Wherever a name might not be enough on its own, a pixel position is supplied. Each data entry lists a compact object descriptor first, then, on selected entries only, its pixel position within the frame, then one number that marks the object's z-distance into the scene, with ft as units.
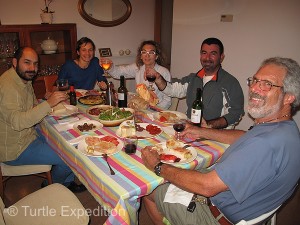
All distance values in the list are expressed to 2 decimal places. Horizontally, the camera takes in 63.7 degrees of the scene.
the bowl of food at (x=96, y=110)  7.27
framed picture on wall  15.58
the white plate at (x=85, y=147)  5.08
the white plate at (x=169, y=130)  6.29
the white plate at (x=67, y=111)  7.22
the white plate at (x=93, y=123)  6.42
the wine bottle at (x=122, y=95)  7.82
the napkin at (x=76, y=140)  5.62
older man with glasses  3.88
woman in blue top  10.34
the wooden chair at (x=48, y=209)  5.09
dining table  4.18
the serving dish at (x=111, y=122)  6.53
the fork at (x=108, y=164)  4.52
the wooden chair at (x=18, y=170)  6.75
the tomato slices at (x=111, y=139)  5.58
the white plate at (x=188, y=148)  4.94
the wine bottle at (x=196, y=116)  6.46
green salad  6.68
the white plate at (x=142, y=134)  5.98
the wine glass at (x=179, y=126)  5.78
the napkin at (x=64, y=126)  6.31
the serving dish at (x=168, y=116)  6.92
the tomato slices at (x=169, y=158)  5.01
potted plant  12.30
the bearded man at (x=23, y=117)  6.41
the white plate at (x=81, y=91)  9.33
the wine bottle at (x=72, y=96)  8.12
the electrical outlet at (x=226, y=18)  11.68
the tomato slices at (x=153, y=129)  6.20
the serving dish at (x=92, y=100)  8.28
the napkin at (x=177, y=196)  5.00
